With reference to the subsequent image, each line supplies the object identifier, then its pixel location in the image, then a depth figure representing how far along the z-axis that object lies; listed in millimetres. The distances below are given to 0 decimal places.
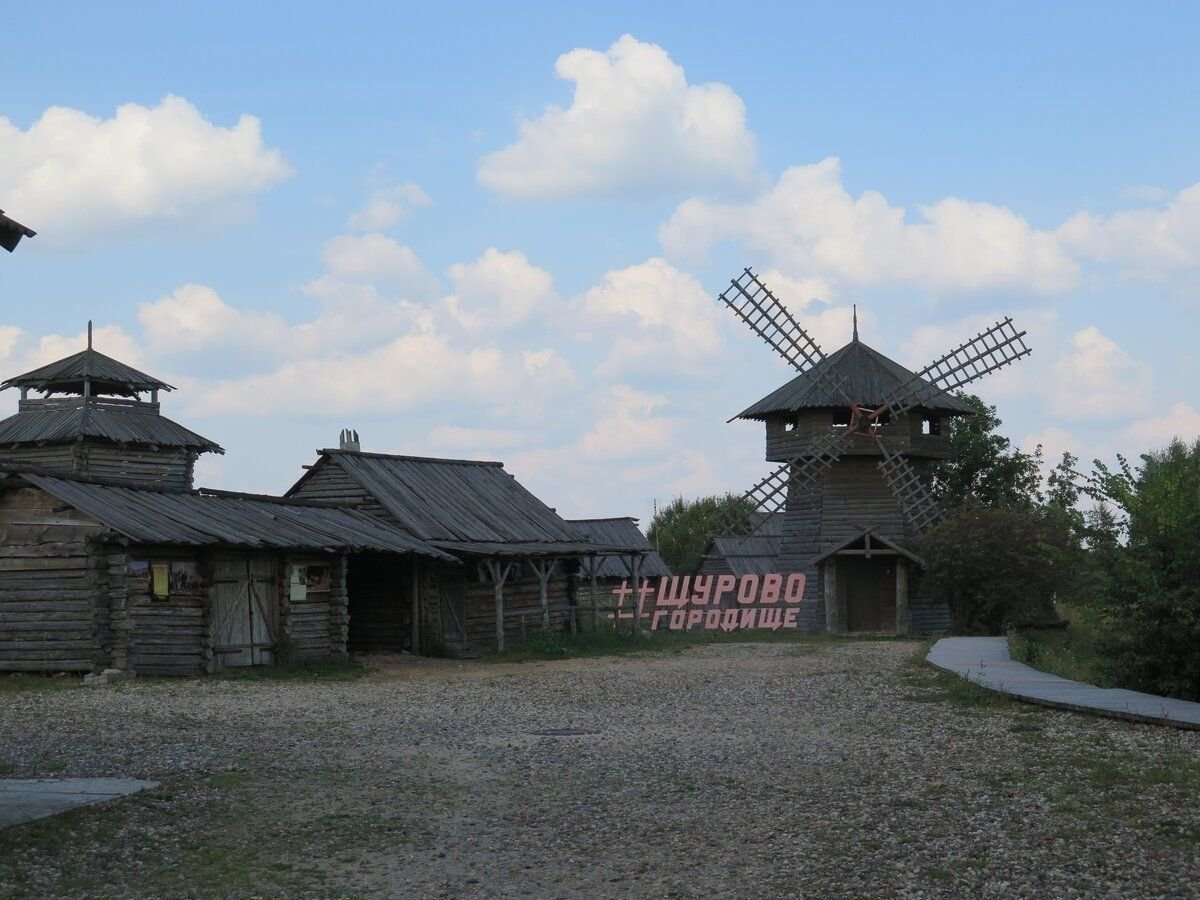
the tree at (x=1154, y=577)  18219
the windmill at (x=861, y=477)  43344
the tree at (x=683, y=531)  77912
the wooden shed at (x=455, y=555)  32656
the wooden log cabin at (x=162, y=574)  24188
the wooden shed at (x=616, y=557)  58994
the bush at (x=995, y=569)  37312
